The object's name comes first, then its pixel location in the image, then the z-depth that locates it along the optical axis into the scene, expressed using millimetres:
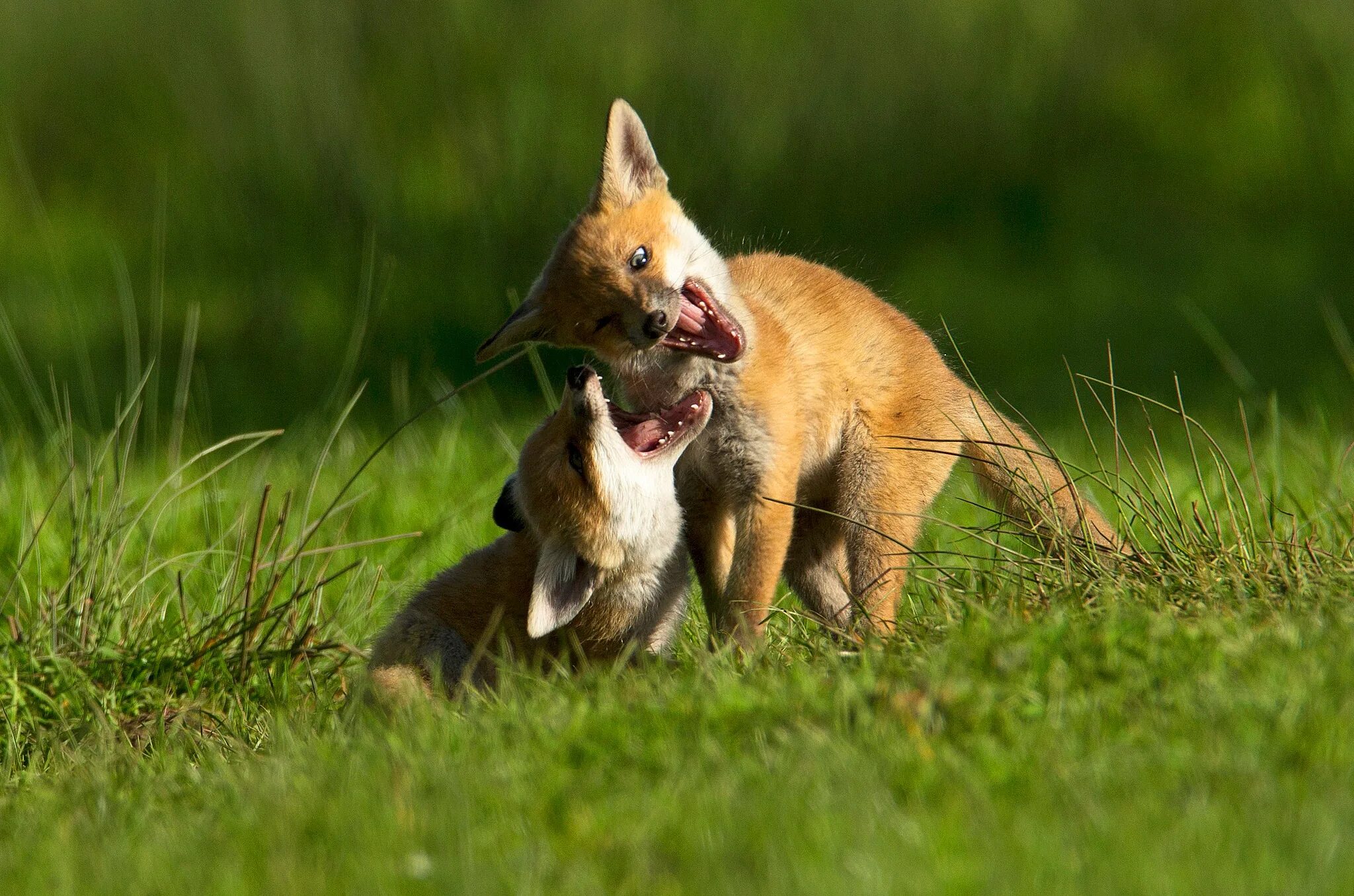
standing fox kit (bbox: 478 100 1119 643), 8992
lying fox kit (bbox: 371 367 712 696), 8687
